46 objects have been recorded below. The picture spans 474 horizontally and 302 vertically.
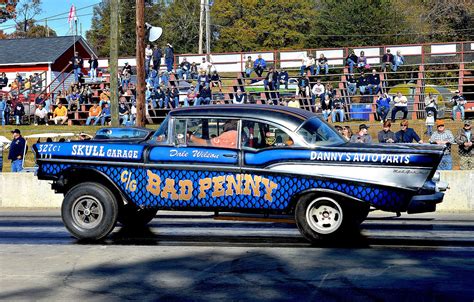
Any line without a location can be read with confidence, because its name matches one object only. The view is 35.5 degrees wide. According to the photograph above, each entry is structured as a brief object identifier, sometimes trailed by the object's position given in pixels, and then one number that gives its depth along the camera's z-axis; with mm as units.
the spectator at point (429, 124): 26156
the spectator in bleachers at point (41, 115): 34719
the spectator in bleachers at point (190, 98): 31730
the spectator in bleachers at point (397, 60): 33781
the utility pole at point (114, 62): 23516
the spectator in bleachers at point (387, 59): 33531
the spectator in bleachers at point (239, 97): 30347
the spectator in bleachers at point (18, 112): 35469
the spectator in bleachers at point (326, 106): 30241
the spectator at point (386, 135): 18078
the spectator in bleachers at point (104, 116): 32656
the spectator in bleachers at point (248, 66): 35344
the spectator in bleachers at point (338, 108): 30169
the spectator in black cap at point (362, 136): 17391
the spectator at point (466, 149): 17891
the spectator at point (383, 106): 28947
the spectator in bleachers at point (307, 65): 34094
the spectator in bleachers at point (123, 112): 31036
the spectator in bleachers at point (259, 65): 34781
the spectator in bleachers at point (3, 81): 42906
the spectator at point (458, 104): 29844
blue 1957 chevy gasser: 10234
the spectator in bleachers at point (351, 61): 33812
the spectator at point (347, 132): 17969
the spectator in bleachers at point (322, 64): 34250
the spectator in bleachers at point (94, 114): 33000
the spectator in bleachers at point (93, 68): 38250
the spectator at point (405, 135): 18328
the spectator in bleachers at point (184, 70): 35375
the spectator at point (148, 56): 35156
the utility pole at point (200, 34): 58150
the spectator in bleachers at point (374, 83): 31653
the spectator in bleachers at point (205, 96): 30641
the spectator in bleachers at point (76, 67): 37266
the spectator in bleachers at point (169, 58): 35656
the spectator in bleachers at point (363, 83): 31956
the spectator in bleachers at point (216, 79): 33656
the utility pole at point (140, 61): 23453
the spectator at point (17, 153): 21891
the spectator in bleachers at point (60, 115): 34281
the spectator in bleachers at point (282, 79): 33375
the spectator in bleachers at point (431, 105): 27656
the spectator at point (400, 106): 28812
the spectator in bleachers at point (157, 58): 34375
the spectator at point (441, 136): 18344
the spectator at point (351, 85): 31938
